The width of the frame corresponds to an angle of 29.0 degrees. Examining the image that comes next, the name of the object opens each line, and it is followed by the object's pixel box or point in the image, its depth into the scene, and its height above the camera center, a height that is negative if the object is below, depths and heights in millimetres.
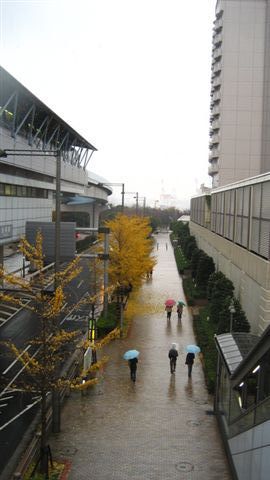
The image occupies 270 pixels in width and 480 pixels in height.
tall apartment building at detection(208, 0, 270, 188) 61031 +14429
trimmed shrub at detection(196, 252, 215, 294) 35344 -3968
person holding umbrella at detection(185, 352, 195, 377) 17984 -5085
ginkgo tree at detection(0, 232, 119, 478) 10455 -2796
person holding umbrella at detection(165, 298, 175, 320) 27328 -4999
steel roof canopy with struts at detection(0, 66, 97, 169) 25203 +5962
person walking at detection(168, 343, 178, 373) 18094 -5038
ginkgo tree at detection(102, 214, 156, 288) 29344 -2594
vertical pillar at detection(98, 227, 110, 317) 24969 -2135
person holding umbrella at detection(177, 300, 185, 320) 27844 -5198
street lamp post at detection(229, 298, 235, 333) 19272 -3641
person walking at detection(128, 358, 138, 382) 17062 -5108
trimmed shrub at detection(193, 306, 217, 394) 16906 -5260
